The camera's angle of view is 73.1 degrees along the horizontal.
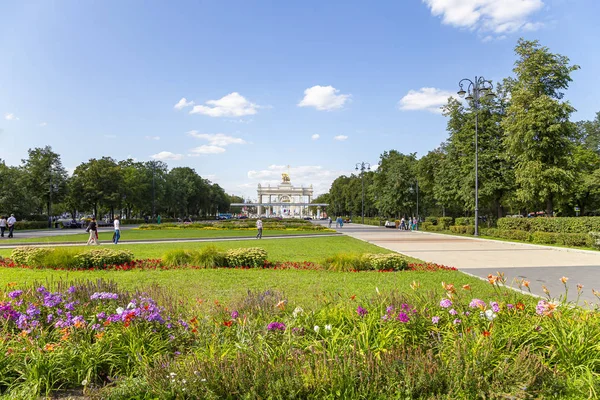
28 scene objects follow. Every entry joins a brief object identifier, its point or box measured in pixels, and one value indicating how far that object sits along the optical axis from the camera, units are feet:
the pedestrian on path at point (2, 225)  103.52
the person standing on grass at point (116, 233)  77.54
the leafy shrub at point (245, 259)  42.86
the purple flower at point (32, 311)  15.16
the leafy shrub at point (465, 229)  124.98
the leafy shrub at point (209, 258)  42.50
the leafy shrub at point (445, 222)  154.71
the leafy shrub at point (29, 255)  42.16
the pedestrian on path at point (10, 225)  101.81
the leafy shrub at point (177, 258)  42.75
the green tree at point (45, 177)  174.60
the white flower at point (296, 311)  14.71
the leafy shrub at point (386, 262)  40.98
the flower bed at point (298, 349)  11.37
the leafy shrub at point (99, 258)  41.47
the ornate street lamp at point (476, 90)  96.85
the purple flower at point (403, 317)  13.99
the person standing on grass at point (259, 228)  97.86
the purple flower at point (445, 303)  14.24
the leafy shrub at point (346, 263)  40.75
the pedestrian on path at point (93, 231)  72.90
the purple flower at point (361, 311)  15.03
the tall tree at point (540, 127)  98.32
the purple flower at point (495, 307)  13.89
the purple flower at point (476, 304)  14.32
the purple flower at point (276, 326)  13.88
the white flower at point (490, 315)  13.37
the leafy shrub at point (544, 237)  81.68
